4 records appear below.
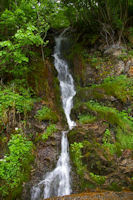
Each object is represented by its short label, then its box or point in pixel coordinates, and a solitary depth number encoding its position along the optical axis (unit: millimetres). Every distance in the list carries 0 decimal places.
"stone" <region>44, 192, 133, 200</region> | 3255
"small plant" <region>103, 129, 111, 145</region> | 4585
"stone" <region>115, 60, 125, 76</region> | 7943
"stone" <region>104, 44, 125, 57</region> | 8777
